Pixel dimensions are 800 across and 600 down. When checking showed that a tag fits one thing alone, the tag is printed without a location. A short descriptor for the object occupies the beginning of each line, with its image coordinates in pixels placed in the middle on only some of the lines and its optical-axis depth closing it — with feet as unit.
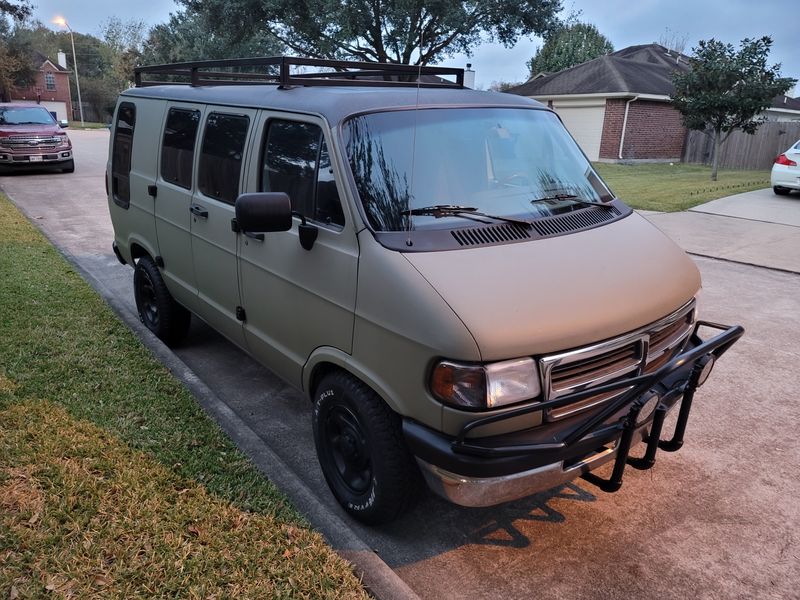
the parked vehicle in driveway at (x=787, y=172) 46.80
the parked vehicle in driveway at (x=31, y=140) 52.90
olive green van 8.67
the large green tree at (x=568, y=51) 141.90
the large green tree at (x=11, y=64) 116.52
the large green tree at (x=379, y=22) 71.31
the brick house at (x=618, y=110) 83.05
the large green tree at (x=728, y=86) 61.26
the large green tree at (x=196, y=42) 79.87
